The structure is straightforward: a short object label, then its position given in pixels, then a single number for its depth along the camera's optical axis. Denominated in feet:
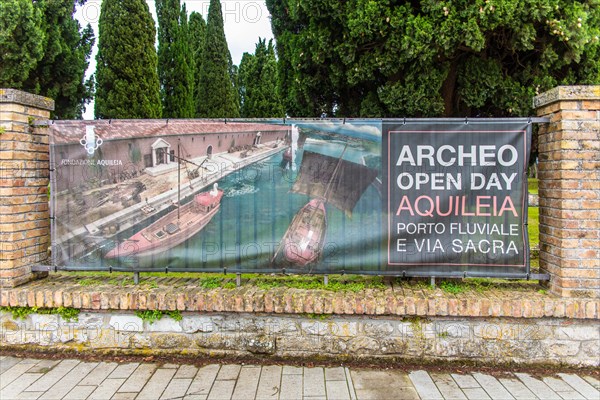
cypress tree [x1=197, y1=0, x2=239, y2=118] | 54.51
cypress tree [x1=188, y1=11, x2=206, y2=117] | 65.00
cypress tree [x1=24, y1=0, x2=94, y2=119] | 26.18
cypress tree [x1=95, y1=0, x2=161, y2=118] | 33.68
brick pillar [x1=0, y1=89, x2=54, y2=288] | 11.18
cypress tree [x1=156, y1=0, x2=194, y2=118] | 49.11
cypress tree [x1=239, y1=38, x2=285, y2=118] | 53.47
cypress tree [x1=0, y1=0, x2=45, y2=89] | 22.63
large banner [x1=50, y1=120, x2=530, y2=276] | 10.83
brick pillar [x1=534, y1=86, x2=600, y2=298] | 10.30
